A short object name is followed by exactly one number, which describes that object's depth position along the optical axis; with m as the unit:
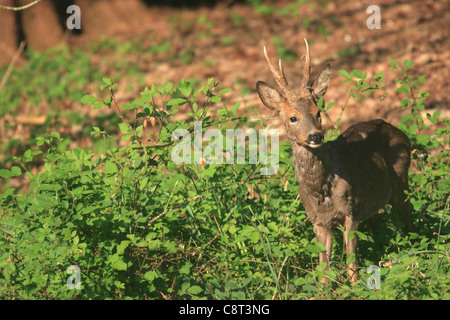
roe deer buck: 9.52
